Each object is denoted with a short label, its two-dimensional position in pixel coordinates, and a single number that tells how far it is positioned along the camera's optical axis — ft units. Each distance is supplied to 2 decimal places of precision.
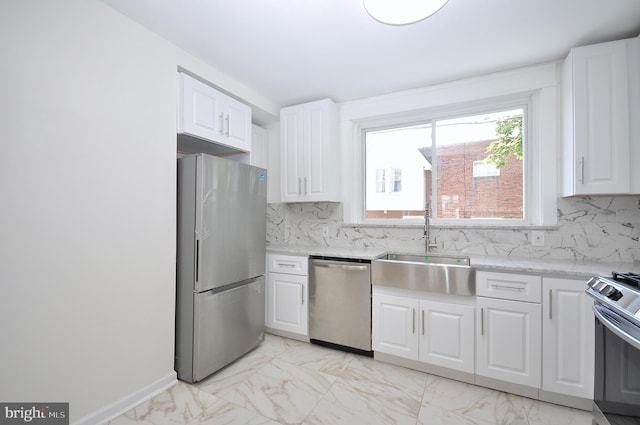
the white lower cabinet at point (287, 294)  8.58
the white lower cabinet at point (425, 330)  6.50
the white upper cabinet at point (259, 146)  10.24
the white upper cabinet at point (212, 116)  6.84
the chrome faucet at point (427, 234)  8.39
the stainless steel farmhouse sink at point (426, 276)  6.47
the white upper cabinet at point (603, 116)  6.00
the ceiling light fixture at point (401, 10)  4.22
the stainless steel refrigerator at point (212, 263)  6.48
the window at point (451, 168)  8.16
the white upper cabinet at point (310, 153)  9.29
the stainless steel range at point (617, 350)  3.46
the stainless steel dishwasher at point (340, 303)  7.68
